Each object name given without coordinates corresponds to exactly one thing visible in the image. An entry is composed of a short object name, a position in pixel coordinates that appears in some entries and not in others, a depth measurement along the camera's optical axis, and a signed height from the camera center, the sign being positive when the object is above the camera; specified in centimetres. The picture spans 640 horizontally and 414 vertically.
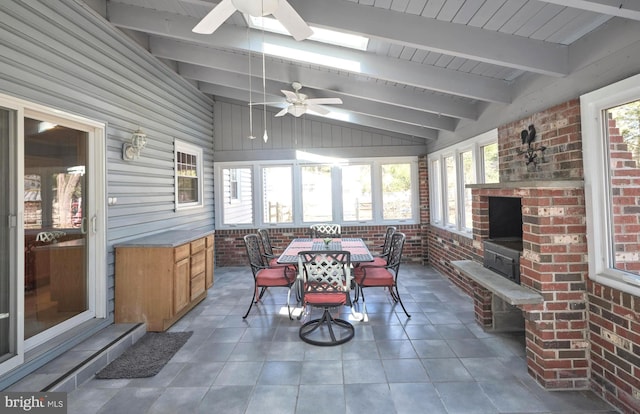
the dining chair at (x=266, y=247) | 480 -51
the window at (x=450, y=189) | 528 +39
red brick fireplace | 237 -60
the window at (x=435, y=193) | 597 +38
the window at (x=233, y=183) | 691 +75
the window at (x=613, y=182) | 212 +18
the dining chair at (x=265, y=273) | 387 -74
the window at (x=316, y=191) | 679 +52
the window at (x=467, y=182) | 472 +45
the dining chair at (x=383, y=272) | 381 -76
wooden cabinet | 352 -74
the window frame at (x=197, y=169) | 500 +88
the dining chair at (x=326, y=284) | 317 -75
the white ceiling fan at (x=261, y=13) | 203 +139
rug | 269 -132
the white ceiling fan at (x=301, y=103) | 388 +147
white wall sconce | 370 +89
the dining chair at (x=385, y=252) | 463 -63
